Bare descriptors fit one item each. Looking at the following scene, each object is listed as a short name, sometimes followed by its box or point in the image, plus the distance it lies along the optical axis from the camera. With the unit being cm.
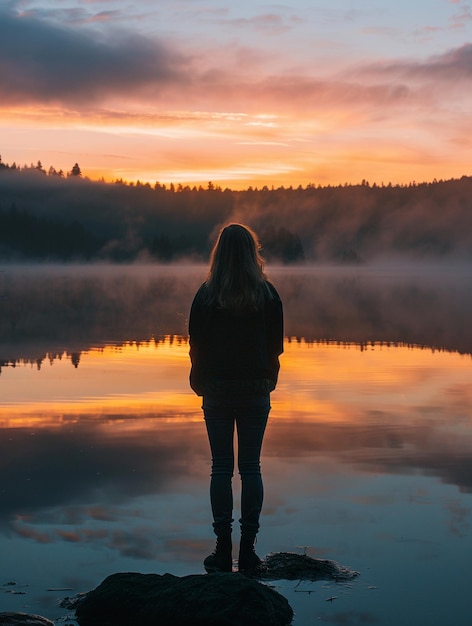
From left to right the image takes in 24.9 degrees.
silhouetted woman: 655
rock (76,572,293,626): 514
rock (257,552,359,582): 600
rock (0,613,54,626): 509
